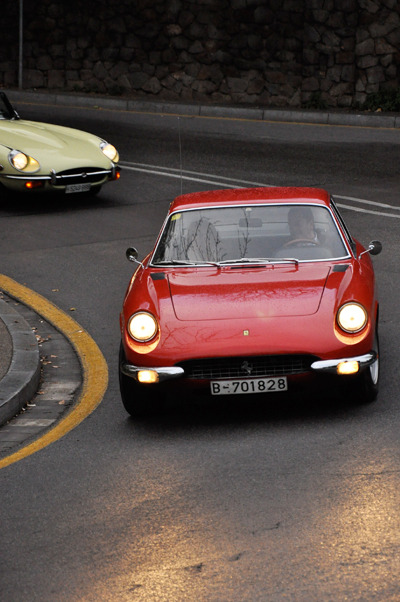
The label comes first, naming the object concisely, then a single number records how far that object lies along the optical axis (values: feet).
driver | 51.06
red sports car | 43.50
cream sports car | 90.98
